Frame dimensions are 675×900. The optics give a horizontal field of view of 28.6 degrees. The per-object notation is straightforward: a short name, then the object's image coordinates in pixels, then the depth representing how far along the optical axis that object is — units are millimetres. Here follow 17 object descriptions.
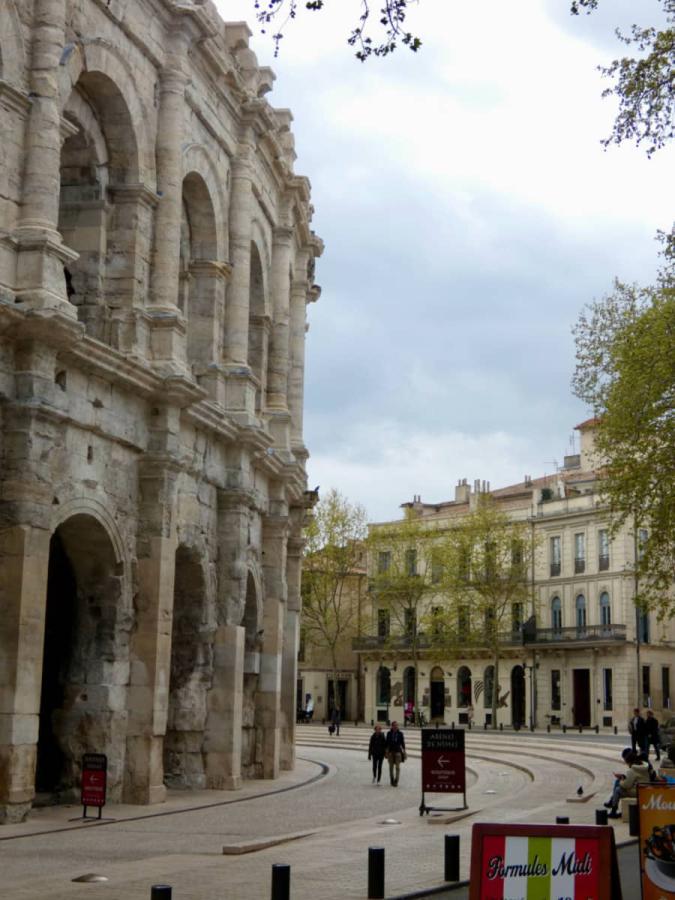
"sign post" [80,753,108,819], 18734
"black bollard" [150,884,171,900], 8656
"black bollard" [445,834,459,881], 12977
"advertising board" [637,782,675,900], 9922
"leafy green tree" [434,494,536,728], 66562
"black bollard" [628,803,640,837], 16594
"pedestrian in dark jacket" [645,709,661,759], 29327
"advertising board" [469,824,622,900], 8258
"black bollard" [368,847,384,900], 11656
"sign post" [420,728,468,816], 21094
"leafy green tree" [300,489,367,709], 68625
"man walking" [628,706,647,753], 28953
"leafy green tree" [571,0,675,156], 16562
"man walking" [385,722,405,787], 28406
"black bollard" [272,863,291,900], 10141
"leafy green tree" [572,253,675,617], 24219
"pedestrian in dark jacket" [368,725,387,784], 28812
